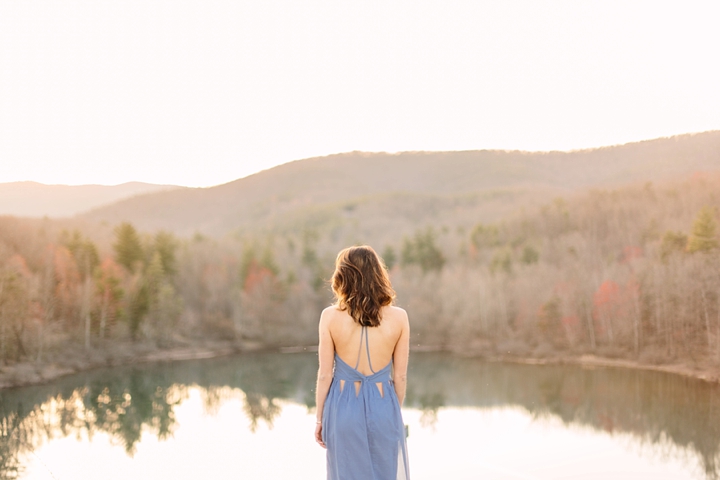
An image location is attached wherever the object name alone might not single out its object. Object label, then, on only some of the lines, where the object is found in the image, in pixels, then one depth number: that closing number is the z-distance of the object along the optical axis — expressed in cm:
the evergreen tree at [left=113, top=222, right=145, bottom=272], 3853
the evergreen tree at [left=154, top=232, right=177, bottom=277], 4041
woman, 252
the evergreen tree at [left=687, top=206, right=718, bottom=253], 3247
